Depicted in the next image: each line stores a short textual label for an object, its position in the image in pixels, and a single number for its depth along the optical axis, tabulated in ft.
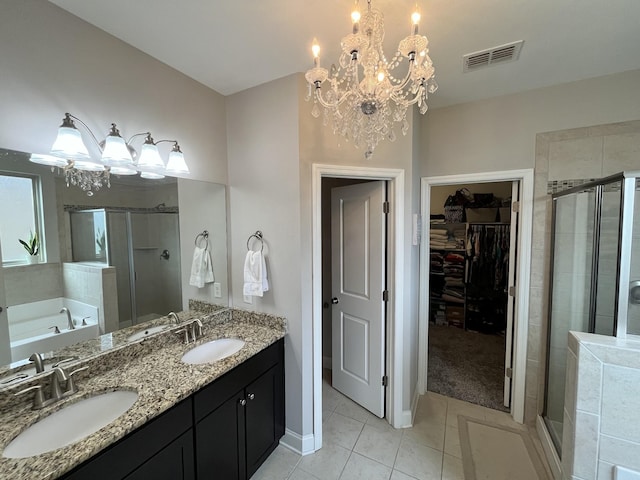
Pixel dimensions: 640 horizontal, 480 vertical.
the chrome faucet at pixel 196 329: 6.05
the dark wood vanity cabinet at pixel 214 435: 3.38
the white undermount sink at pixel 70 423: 3.24
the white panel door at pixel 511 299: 7.46
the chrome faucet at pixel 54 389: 3.63
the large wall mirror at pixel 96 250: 3.89
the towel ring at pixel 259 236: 6.61
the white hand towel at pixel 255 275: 6.30
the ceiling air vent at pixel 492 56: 5.23
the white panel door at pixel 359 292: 7.42
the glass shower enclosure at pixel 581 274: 5.61
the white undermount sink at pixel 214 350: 5.66
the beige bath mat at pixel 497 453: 5.86
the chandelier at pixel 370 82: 3.39
